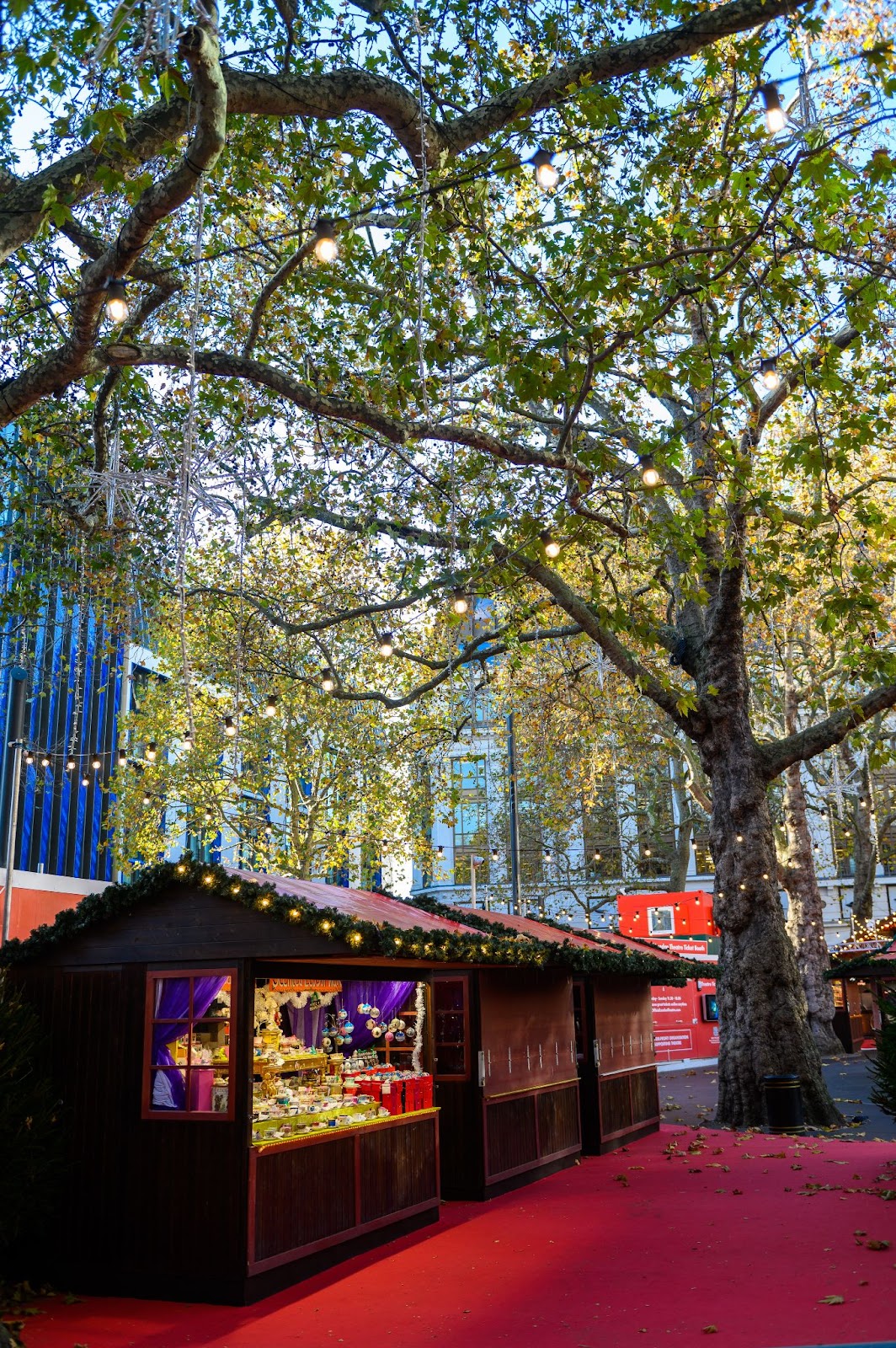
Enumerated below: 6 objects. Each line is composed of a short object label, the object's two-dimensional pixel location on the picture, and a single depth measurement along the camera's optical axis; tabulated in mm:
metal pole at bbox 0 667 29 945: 16891
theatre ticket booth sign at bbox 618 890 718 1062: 27438
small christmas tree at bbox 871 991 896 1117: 10992
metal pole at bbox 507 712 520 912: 22089
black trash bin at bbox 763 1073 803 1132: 14195
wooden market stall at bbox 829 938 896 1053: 22141
